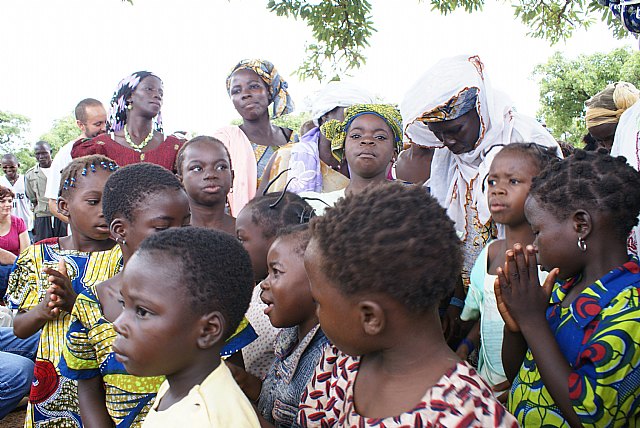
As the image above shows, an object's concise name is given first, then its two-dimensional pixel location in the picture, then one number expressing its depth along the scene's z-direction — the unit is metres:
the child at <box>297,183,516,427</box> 1.30
